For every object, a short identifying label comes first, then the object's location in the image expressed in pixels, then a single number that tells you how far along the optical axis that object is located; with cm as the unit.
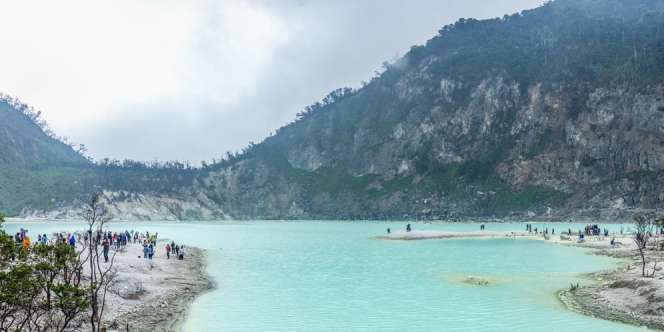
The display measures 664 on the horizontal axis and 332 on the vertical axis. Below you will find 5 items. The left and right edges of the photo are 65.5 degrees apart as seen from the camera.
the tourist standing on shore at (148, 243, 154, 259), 5178
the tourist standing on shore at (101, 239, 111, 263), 4318
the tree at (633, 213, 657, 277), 3688
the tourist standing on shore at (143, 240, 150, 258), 5217
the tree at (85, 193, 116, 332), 2174
